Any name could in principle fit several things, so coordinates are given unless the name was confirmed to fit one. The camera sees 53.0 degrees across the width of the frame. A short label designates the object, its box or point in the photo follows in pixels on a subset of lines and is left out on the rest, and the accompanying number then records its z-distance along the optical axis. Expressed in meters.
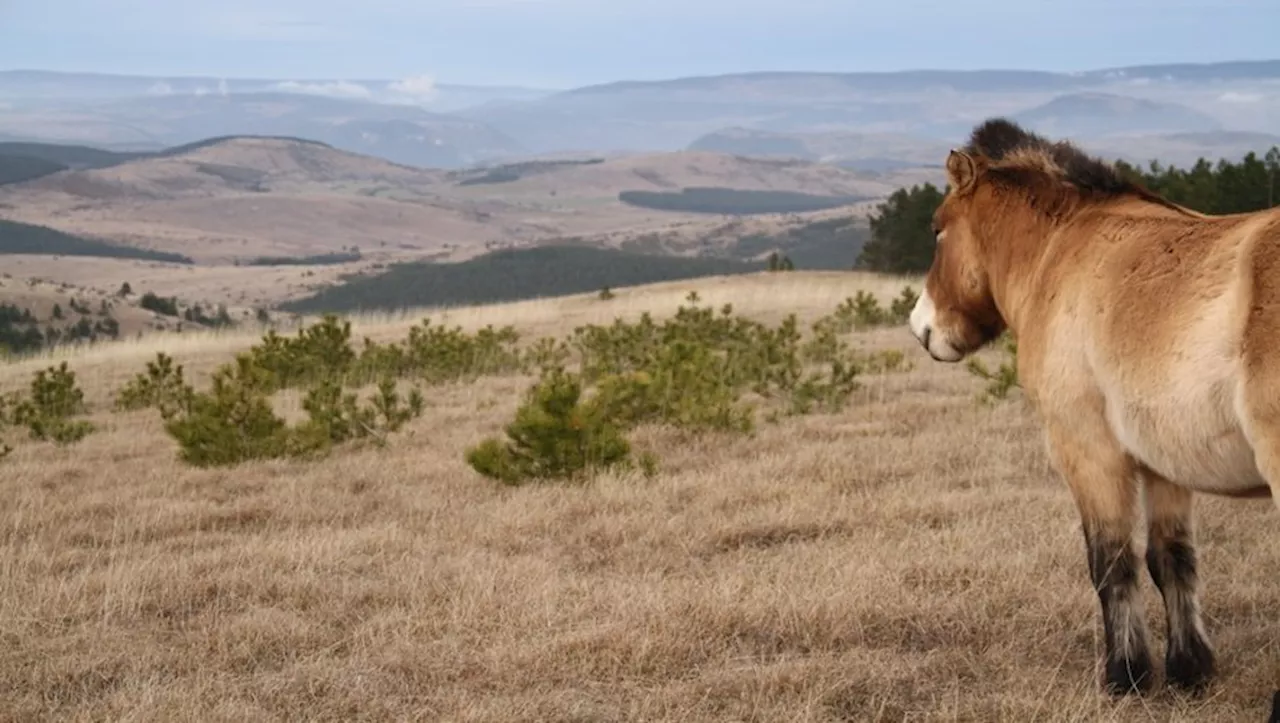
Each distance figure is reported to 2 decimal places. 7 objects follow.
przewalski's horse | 3.65
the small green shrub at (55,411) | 12.86
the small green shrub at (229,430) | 10.61
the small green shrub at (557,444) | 9.23
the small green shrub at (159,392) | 14.14
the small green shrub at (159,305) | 42.47
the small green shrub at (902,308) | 21.14
